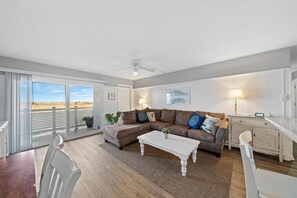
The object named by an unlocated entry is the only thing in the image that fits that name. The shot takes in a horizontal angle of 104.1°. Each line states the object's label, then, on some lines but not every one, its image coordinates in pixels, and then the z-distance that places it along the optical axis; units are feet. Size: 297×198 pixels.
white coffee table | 6.22
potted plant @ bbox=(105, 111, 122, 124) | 14.57
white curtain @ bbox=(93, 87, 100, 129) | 14.96
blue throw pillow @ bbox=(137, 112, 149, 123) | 13.27
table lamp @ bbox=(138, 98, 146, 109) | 17.71
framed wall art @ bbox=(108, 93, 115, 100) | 15.92
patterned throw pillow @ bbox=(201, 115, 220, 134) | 8.87
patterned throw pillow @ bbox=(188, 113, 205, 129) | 10.33
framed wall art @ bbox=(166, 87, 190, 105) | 13.47
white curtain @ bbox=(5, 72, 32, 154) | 8.89
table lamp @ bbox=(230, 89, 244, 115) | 9.25
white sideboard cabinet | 7.81
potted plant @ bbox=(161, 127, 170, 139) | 8.13
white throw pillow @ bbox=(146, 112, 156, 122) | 13.86
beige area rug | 5.35
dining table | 2.04
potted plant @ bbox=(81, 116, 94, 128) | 14.24
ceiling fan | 9.81
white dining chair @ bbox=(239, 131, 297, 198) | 2.56
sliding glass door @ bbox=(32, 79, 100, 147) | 10.86
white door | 17.33
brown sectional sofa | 8.51
